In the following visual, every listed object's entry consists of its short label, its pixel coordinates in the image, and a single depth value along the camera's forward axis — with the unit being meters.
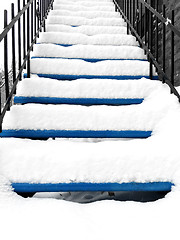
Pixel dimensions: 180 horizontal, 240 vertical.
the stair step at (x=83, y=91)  2.00
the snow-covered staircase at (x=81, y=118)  1.26
